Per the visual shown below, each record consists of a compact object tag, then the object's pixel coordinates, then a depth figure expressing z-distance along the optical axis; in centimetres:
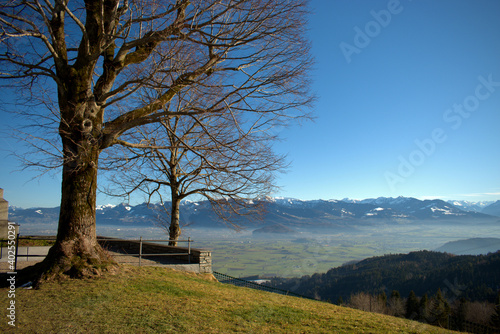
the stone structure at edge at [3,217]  1463
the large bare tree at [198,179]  1243
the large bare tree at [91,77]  756
